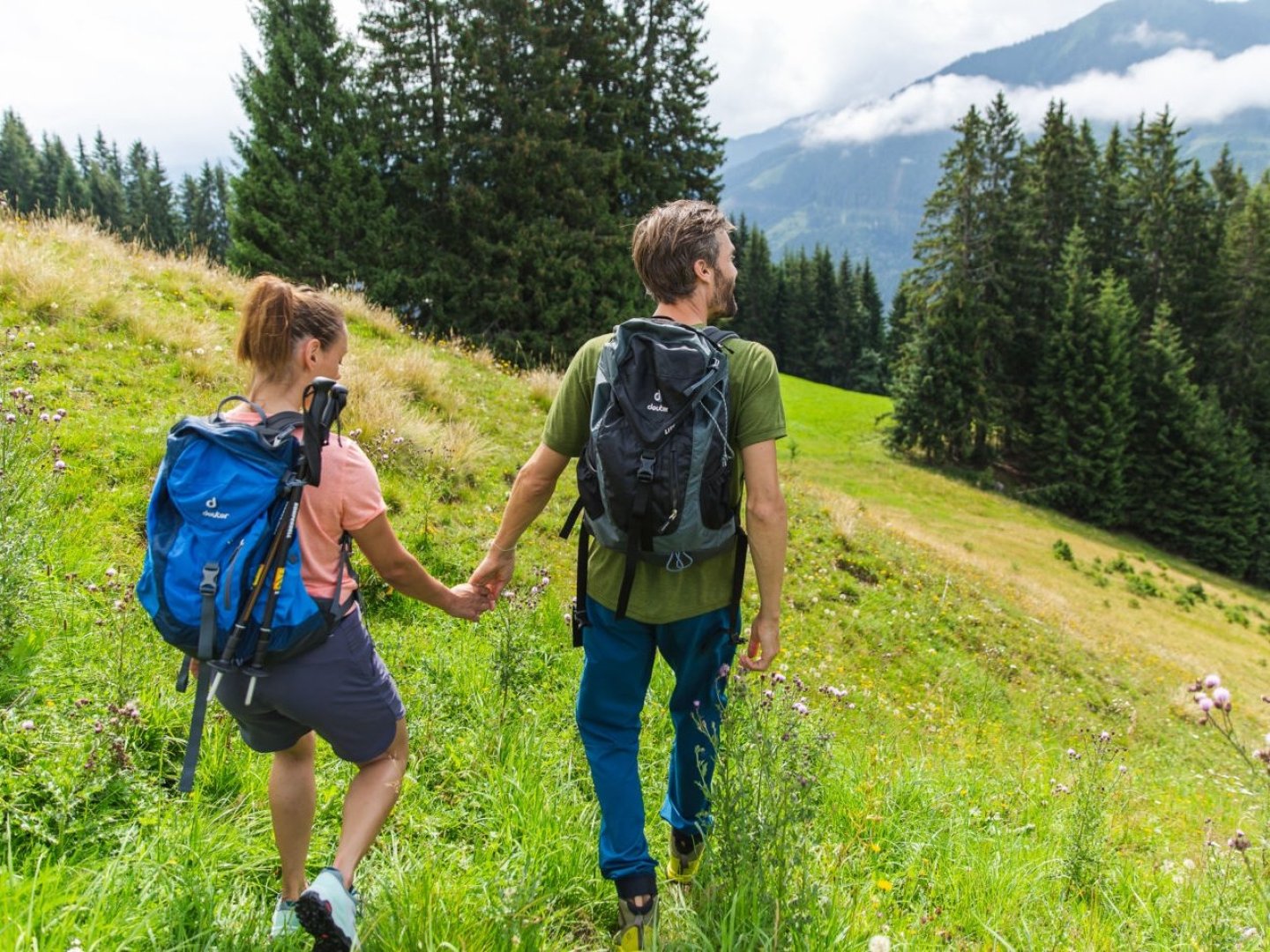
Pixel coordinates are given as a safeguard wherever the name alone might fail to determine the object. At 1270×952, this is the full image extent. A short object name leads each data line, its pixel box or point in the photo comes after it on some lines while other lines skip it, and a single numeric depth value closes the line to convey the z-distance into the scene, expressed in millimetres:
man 2697
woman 2191
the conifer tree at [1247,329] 42469
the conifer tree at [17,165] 71250
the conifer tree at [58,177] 72125
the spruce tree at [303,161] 22859
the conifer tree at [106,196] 74438
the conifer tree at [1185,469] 36156
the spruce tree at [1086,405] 36938
